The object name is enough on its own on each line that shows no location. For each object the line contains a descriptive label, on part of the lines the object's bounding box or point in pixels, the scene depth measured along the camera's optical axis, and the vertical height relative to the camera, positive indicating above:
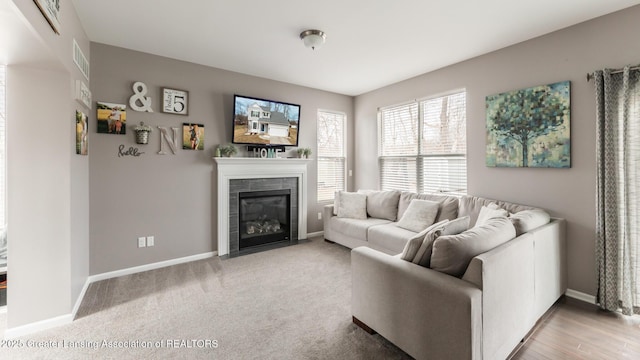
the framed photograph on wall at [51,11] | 1.70 +1.12
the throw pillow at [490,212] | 2.71 -0.35
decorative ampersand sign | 3.32 +1.01
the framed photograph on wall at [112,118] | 3.12 +0.73
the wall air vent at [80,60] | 2.46 +1.17
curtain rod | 2.33 +0.96
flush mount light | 2.82 +1.49
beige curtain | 2.37 -0.10
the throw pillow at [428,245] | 1.88 -0.46
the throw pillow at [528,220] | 2.28 -0.37
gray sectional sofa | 1.55 -0.73
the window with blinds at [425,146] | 3.85 +0.53
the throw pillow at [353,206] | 4.39 -0.43
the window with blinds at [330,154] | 5.13 +0.50
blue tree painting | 2.79 +0.57
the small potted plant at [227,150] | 3.91 +0.43
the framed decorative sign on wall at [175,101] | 3.51 +1.04
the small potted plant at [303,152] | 4.73 +0.48
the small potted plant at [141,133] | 3.30 +0.58
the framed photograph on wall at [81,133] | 2.52 +0.46
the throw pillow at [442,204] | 3.56 -0.35
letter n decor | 3.51 +0.53
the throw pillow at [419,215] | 3.58 -0.49
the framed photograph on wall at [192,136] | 3.67 +0.60
